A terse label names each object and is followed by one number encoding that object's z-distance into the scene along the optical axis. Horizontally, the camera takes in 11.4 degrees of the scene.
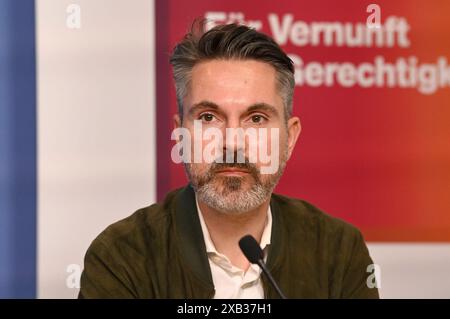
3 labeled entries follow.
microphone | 2.60
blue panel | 2.90
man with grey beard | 2.72
